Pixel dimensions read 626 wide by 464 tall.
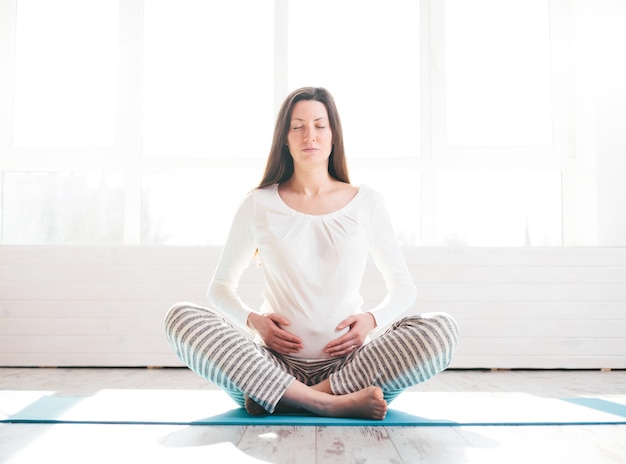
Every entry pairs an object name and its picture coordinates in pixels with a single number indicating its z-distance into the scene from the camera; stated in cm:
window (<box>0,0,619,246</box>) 352
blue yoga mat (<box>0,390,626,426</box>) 150
